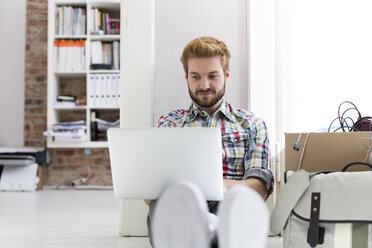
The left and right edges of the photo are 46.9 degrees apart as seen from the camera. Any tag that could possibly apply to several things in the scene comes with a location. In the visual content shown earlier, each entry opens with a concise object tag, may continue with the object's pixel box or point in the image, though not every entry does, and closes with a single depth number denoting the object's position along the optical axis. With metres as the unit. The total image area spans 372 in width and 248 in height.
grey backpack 1.48
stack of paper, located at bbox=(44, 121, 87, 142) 4.50
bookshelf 4.56
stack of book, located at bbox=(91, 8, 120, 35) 4.64
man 1.74
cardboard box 1.83
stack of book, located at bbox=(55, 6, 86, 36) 4.67
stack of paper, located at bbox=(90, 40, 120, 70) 4.61
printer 4.48
